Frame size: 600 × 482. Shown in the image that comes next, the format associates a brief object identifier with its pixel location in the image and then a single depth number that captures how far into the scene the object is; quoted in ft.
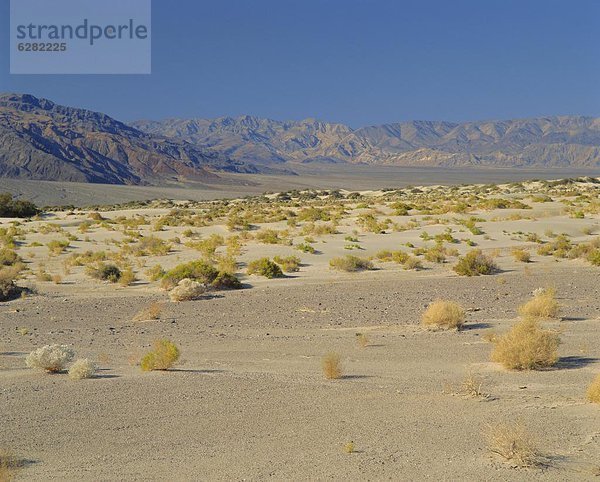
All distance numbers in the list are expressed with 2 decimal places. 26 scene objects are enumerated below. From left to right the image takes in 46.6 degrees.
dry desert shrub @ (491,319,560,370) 33.71
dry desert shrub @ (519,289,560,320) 48.73
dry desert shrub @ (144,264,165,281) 74.55
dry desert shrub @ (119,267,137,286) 72.28
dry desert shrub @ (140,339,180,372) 34.19
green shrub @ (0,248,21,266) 85.25
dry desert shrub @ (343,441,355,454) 23.15
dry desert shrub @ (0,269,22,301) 64.49
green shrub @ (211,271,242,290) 68.69
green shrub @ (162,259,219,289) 68.59
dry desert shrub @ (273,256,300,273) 79.92
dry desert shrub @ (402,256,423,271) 80.23
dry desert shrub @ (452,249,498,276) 74.28
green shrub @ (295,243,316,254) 90.99
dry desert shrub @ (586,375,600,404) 27.12
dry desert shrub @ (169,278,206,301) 62.13
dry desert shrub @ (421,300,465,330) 46.09
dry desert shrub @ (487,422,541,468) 21.17
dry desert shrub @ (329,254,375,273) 78.79
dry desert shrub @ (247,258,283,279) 75.76
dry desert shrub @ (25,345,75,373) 33.14
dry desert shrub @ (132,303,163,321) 52.80
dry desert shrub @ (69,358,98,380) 31.73
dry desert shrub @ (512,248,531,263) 83.46
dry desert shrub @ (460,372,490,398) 28.89
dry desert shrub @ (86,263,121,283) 74.13
